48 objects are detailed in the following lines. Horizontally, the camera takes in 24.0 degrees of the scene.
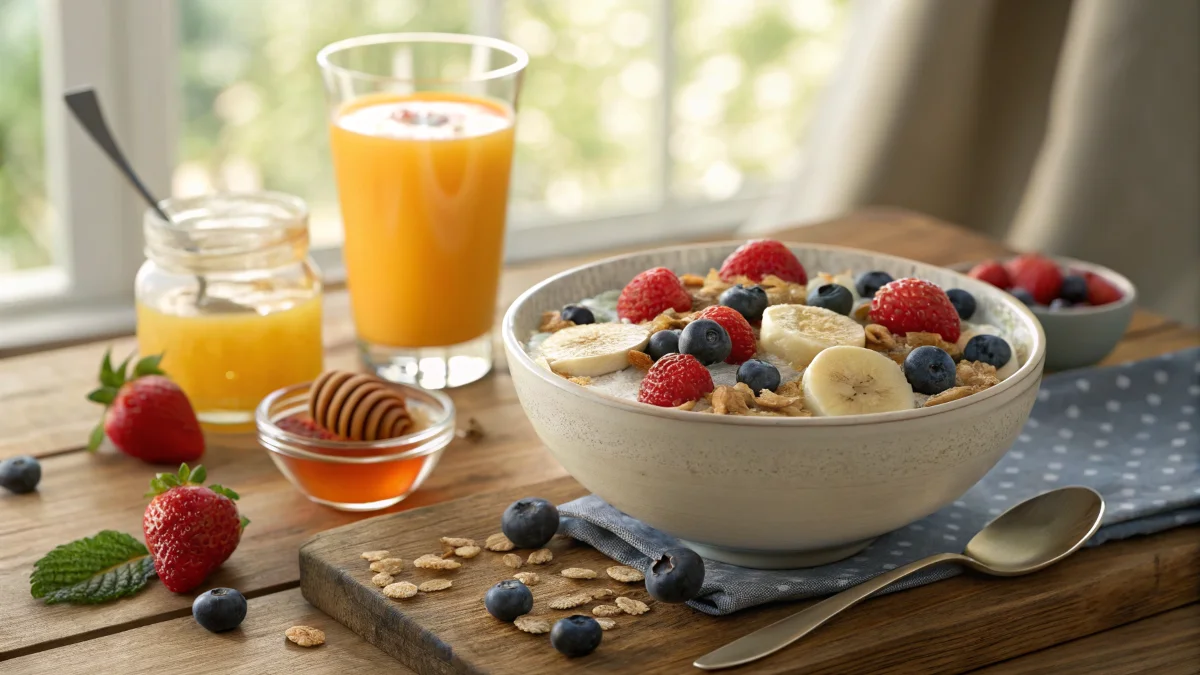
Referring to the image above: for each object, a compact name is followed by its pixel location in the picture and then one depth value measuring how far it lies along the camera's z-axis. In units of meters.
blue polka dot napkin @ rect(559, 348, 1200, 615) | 0.81
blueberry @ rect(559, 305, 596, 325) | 0.85
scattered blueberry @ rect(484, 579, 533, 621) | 0.79
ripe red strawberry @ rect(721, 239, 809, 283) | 0.88
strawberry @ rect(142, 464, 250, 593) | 0.82
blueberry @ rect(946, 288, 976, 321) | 0.87
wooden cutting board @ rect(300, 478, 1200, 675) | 0.78
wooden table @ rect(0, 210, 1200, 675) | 0.79
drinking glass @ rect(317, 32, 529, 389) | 0.96
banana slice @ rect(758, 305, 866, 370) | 0.82
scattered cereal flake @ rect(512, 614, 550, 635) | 0.78
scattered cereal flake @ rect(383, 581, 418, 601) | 0.80
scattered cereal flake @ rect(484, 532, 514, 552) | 0.83
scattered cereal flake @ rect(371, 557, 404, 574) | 0.82
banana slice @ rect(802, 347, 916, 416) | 0.79
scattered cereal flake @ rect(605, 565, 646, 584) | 0.81
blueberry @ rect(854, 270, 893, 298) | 0.87
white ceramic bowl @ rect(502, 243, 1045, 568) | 0.77
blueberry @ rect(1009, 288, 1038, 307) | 0.99
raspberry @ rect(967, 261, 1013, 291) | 1.00
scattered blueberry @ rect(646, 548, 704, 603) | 0.79
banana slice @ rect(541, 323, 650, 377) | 0.82
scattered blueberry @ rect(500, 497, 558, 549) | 0.83
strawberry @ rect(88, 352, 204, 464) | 0.90
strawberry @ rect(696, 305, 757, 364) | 0.82
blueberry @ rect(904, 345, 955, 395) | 0.80
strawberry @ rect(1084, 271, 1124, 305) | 0.99
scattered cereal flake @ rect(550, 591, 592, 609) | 0.80
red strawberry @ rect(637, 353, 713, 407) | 0.79
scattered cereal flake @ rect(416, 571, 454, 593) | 0.81
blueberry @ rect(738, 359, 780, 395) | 0.80
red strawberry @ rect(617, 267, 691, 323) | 0.85
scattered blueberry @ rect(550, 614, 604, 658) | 0.77
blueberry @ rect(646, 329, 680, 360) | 0.82
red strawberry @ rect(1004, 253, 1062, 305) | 1.00
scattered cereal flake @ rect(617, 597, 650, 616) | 0.79
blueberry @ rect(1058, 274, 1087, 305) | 0.99
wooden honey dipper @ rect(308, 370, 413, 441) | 0.89
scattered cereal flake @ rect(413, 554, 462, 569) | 0.82
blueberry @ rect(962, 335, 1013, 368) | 0.82
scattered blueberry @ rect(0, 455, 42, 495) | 0.88
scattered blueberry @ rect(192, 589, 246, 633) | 0.80
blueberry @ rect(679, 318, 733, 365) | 0.81
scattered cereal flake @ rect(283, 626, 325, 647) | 0.79
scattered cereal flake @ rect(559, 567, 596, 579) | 0.81
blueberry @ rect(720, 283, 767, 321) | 0.84
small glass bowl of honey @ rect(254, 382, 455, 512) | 0.86
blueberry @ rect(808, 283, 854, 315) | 0.85
